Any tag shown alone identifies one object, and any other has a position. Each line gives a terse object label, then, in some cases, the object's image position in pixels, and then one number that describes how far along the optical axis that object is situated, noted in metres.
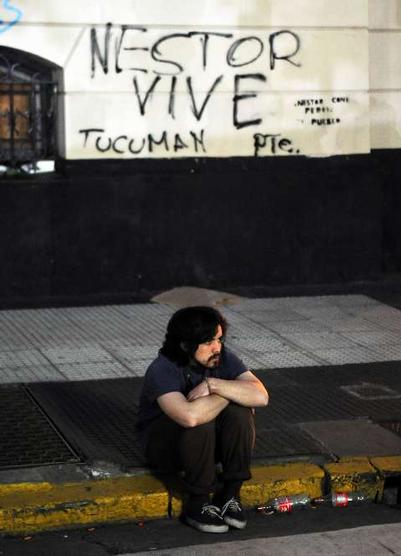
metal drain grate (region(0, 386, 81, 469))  10.59
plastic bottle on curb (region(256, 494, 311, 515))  10.17
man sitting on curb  9.68
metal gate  17.08
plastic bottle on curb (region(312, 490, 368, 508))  10.33
